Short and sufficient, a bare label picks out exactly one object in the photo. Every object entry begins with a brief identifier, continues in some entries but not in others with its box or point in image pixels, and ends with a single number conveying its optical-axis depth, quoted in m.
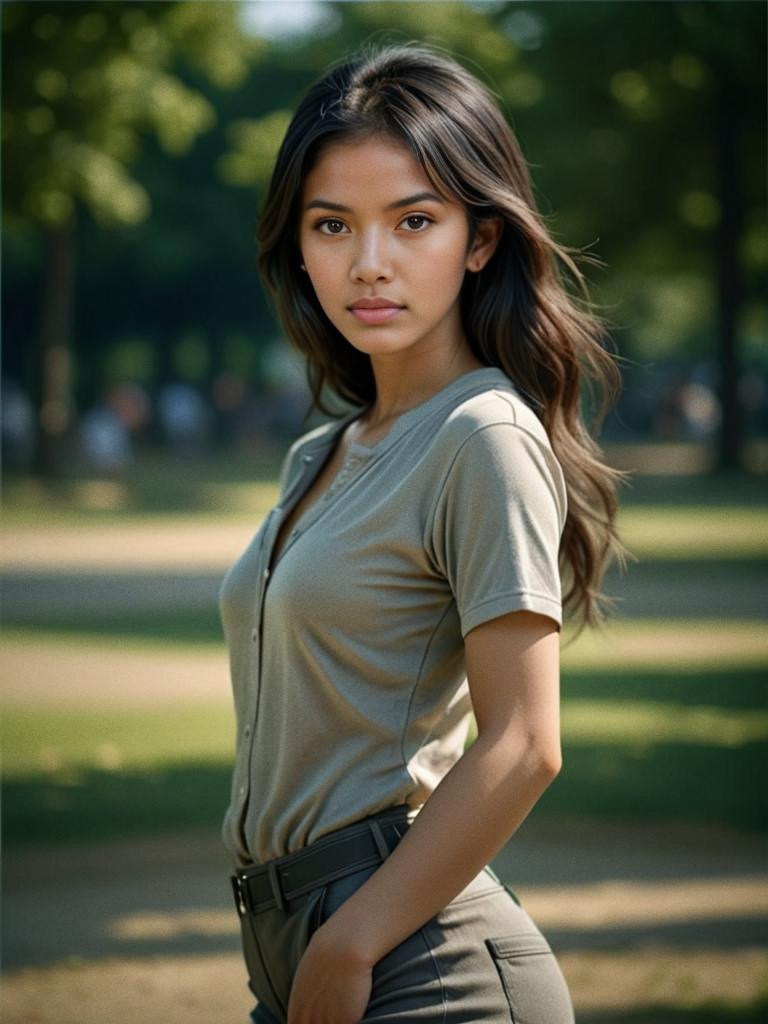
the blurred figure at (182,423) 48.34
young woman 2.18
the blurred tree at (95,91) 13.77
